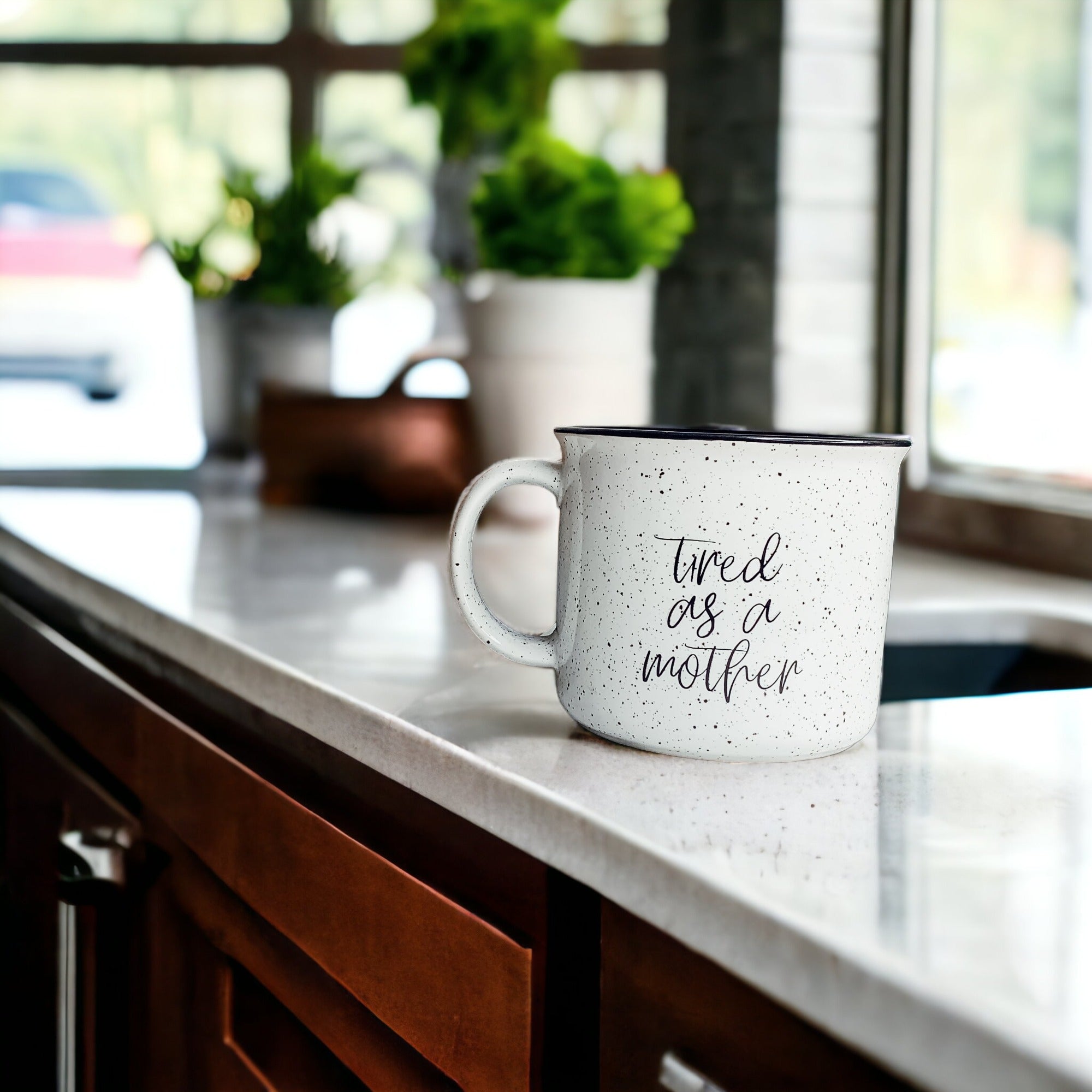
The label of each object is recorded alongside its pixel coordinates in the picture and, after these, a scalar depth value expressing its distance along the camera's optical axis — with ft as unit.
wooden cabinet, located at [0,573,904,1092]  2.28
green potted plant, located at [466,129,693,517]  4.89
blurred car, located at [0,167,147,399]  12.38
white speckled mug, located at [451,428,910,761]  2.38
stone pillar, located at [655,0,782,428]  5.36
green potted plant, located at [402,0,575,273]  5.49
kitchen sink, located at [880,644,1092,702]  3.38
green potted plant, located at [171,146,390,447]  6.45
